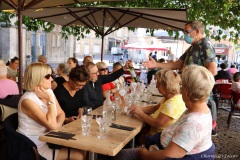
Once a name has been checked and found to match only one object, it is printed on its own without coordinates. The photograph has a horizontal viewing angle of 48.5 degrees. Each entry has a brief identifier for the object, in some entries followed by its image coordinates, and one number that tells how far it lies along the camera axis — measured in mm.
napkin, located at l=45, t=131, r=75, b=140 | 2320
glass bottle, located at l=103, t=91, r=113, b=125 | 2681
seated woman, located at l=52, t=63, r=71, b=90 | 4814
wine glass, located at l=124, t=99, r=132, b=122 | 3197
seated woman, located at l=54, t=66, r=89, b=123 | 3488
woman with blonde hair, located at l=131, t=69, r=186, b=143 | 2730
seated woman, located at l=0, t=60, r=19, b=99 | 3974
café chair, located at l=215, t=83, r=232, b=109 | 8143
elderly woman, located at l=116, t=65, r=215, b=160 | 1864
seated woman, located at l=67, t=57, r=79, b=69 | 6364
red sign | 36906
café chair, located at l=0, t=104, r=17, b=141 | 3401
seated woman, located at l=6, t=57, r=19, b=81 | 6489
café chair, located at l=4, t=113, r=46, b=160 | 2264
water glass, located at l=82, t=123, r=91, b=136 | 2412
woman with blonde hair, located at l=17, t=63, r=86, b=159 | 2537
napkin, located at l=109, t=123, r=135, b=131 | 2648
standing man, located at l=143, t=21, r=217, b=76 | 3732
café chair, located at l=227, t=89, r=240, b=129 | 6351
